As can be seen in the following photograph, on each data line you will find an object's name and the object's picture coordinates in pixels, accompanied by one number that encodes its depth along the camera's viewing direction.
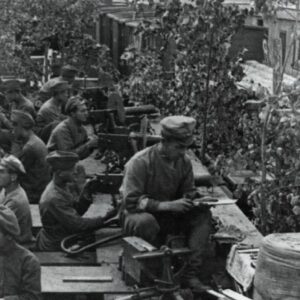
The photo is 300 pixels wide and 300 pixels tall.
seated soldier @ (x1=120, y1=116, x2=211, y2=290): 7.26
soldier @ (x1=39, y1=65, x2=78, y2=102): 13.35
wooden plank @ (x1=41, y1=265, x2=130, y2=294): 7.00
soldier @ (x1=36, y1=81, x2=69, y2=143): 11.93
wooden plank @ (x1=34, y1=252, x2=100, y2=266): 7.78
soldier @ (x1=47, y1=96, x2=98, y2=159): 10.32
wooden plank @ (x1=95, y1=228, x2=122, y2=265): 7.88
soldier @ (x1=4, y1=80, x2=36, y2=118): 12.02
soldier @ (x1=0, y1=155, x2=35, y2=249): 7.79
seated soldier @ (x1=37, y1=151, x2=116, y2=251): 8.08
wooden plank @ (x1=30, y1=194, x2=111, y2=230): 9.24
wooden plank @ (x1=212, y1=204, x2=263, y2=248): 8.15
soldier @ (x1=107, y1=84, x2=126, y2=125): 12.25
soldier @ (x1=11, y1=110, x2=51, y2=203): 10.06
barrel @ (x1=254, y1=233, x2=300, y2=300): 6.54
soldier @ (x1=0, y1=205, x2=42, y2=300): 6.25
